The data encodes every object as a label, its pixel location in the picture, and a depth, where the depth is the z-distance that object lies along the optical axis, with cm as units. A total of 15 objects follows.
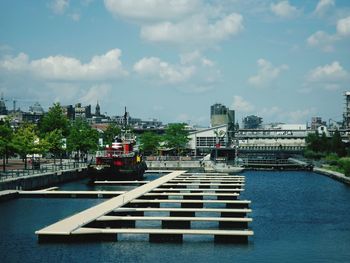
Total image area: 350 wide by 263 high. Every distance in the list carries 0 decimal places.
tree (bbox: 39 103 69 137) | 11550
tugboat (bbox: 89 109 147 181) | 8912
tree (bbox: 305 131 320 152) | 17530
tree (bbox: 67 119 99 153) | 12021
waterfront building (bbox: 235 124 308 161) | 19538
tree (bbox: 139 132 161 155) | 16700
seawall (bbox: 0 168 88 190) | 6991
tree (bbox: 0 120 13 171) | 8127
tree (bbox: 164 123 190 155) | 16662
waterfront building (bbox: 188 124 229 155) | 19725
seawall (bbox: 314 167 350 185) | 9339
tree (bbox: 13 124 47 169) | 9012
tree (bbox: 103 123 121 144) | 16273
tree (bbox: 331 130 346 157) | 15312
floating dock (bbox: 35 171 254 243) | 3978
